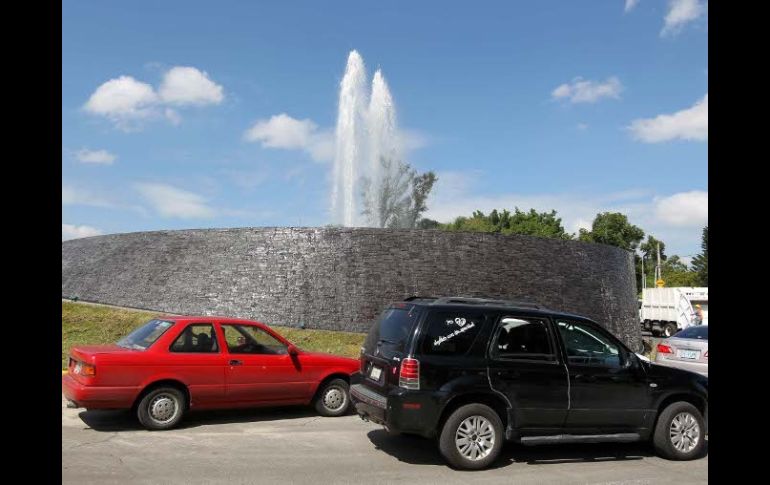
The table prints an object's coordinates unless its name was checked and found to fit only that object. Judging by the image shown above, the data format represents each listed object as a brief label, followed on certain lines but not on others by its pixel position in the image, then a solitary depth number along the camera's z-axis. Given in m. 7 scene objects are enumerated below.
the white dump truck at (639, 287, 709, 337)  29.80
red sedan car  7.88
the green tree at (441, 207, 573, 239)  57.12
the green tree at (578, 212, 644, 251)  70.81
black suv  6.68
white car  12.77
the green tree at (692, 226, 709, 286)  82.88
